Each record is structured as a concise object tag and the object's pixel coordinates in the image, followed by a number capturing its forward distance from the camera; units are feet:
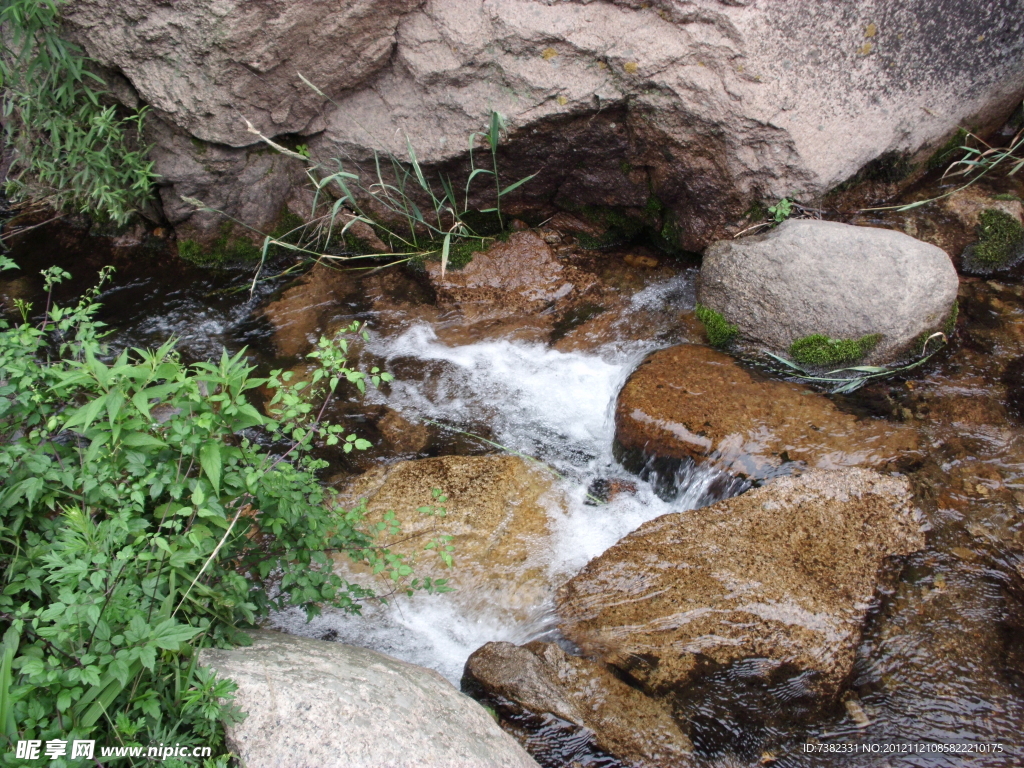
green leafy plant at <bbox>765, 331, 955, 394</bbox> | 12.82
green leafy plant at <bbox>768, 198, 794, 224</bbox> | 14.56
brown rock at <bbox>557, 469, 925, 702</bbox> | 8.99
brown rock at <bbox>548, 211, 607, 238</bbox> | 17.26
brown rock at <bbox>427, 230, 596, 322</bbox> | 16.52
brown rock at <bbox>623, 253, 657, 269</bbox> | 16.79
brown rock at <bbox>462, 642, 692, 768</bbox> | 8.28
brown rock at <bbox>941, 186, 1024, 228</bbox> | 14.82
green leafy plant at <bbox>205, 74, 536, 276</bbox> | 16.37
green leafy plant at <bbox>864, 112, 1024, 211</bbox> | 15.29
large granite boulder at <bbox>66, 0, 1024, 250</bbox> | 14.10
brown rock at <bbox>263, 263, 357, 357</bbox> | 15.92
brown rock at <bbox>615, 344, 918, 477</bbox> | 11.51
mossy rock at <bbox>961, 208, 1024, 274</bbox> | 14.58
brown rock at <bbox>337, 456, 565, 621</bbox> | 10.98
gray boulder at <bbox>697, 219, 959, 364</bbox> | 12.80
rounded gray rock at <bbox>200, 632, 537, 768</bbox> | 6.05
